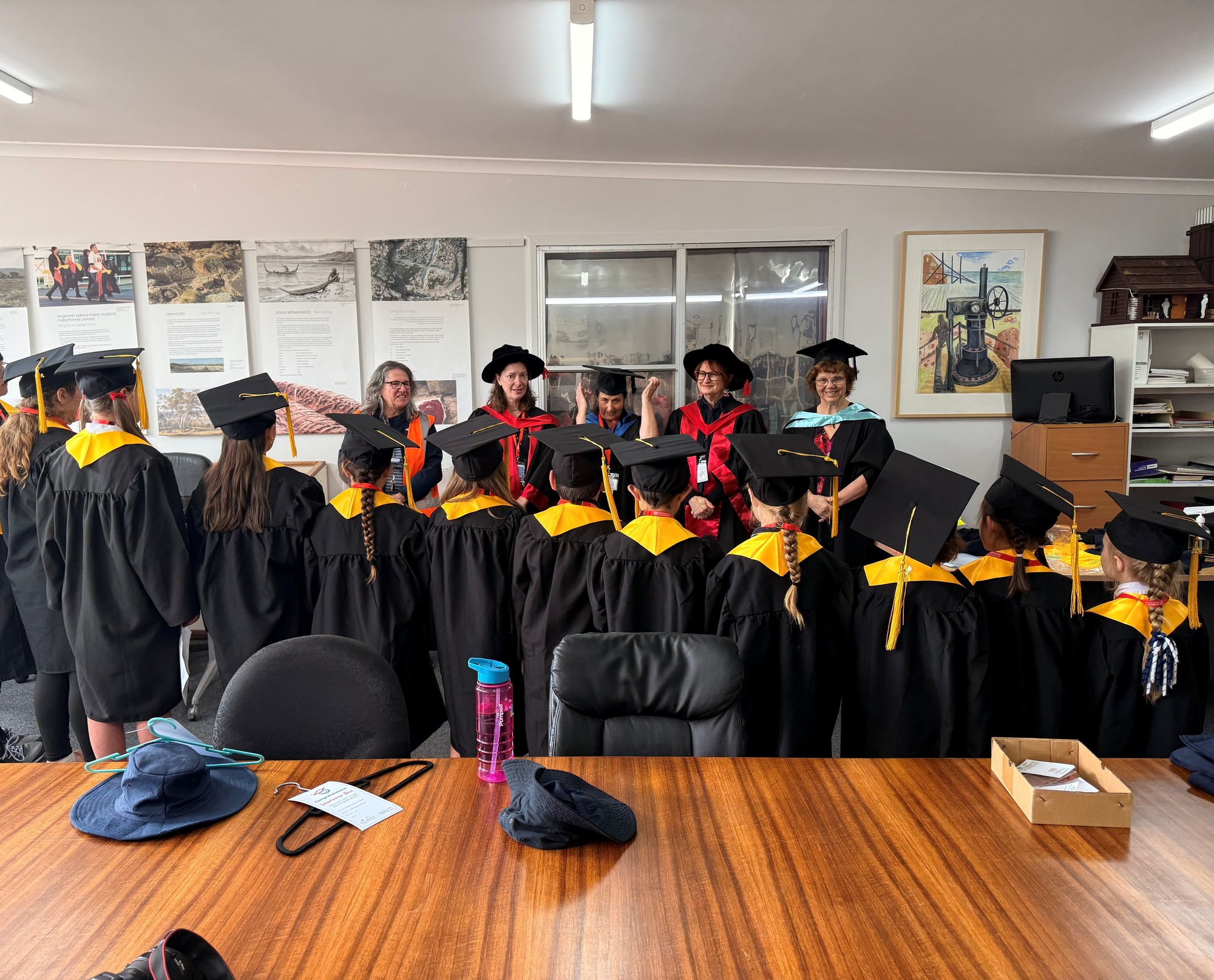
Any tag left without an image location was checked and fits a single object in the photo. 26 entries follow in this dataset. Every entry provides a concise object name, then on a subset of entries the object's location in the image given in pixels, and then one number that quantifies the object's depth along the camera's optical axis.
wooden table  1.00
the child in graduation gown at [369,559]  2.41
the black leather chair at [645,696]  1.66
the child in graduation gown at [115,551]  2.38
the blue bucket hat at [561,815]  1.21
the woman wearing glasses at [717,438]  3.67
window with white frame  4.95
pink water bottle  1.39
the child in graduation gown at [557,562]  2.32
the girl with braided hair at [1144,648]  1.84
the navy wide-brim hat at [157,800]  1.27
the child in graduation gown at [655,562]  2.17
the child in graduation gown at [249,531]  2.42
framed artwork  4.89
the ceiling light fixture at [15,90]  3.60
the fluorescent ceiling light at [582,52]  2.78
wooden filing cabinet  4.62
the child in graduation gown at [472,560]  2.45
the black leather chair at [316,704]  1.64
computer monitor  4.67
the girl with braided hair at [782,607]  2.02
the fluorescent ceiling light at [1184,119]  3.66
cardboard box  1.27
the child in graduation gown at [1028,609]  1.97
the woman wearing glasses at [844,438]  3.60
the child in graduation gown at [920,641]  1.91
